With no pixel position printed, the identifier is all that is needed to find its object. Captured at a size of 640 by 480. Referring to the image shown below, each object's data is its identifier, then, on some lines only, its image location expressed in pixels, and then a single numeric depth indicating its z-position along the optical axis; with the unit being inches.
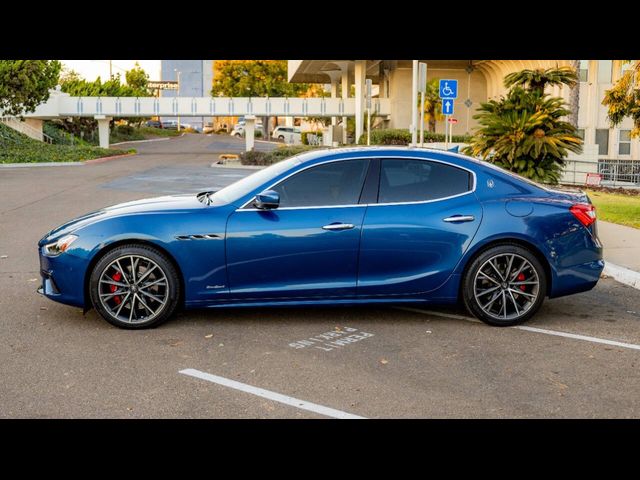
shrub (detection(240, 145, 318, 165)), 1482.5
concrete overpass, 2180.1
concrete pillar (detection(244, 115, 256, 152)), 2118.6
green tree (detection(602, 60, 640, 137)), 842.2
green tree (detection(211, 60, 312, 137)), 3372.3
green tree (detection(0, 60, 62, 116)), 1589.6
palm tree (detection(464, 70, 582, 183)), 487.2
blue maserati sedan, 271.0
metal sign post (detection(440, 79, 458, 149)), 733.9
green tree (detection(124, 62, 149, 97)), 3622.0
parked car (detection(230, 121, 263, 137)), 3880.4
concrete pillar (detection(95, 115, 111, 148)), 2229.3
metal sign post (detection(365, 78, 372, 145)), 1175.8
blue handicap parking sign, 733.9
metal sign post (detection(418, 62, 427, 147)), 727.7
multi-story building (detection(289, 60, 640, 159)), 1534.2
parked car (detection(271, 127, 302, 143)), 3088.1
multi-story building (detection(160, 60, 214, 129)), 6043.3
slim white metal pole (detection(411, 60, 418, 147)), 924.9
